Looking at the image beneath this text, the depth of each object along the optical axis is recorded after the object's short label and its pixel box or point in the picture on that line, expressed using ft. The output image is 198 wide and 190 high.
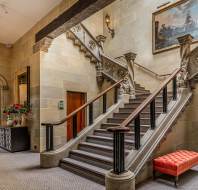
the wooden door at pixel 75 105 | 21.36
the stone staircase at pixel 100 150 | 12.34
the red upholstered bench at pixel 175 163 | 11.05
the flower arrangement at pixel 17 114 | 19.66
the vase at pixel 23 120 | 20.41
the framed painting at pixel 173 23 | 21.49
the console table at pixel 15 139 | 19.07
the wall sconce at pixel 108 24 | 29.58
